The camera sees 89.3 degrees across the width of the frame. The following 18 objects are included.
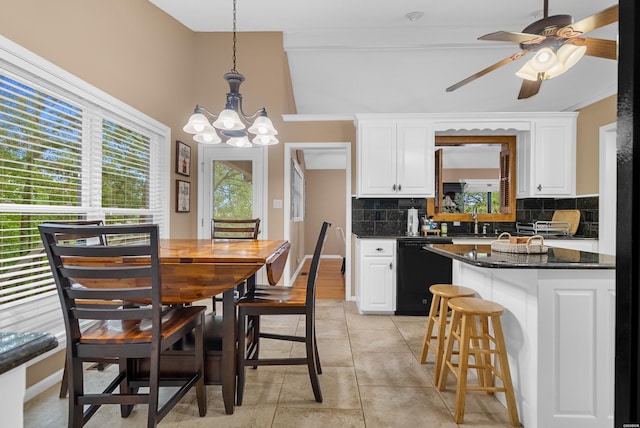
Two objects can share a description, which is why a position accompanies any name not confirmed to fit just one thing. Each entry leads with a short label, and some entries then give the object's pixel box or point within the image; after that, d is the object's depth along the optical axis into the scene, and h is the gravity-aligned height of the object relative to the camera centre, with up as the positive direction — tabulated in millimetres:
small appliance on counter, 3859 -98
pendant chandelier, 2001 +562
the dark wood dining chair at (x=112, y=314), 1280 -439
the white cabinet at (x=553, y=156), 3680 +673
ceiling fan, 1751 +979
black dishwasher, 3416 -625
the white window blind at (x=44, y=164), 1793 +308
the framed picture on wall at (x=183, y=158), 3520 +595
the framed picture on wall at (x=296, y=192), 4772 +361
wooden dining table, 1562 -322
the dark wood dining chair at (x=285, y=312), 1819 -563
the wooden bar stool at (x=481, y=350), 1685 -715
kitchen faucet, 4082 -46
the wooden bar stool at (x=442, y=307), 2037 -614
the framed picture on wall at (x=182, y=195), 3539 +183
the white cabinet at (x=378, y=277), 3473 -686
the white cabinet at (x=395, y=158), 3701 +640
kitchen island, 1524 -598
